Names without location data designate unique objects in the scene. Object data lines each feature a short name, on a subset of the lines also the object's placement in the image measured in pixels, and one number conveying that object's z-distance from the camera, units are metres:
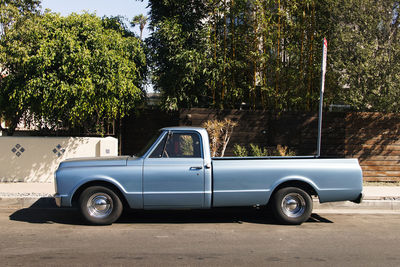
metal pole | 9.27
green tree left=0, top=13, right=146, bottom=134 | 10.11
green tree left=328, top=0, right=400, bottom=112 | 11.45
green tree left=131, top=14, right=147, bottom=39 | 45.73
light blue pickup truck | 6.86
